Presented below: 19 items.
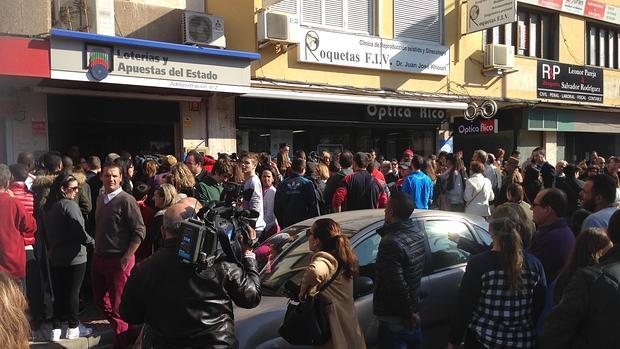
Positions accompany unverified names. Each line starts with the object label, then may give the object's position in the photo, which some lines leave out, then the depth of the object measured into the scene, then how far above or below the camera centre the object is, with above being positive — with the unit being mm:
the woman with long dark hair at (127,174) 6843 -241
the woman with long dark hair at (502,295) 3213 -899
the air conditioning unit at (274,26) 10867 +2662
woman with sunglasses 5414 -960
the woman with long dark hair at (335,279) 3291 -804
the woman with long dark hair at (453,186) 8656 -573
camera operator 2812 -771
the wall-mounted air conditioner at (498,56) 14594 +2641
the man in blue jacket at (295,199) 6902 -594
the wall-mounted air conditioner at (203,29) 10312 +2521
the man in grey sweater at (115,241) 5195 -839
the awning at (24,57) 7676 +1521
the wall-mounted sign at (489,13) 12992 +3551
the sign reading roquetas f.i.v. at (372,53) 11945 +2462
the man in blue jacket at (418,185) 7703 -485
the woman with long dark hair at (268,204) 7094 -673
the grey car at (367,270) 3730 -987
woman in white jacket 8234 -646
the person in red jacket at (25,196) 5599 -401
